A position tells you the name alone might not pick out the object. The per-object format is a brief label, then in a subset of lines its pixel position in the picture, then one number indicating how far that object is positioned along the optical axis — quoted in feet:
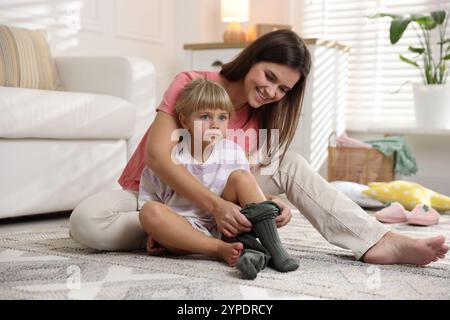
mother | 4.92
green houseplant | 11.20
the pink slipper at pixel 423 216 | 7.79
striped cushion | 8.39
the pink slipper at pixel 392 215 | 8.07
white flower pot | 11.24
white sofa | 7.01
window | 12.37
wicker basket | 10.85
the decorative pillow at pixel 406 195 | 8.91
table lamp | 12.34
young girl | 4.62
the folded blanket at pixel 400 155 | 10.78
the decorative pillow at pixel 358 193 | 9.32
